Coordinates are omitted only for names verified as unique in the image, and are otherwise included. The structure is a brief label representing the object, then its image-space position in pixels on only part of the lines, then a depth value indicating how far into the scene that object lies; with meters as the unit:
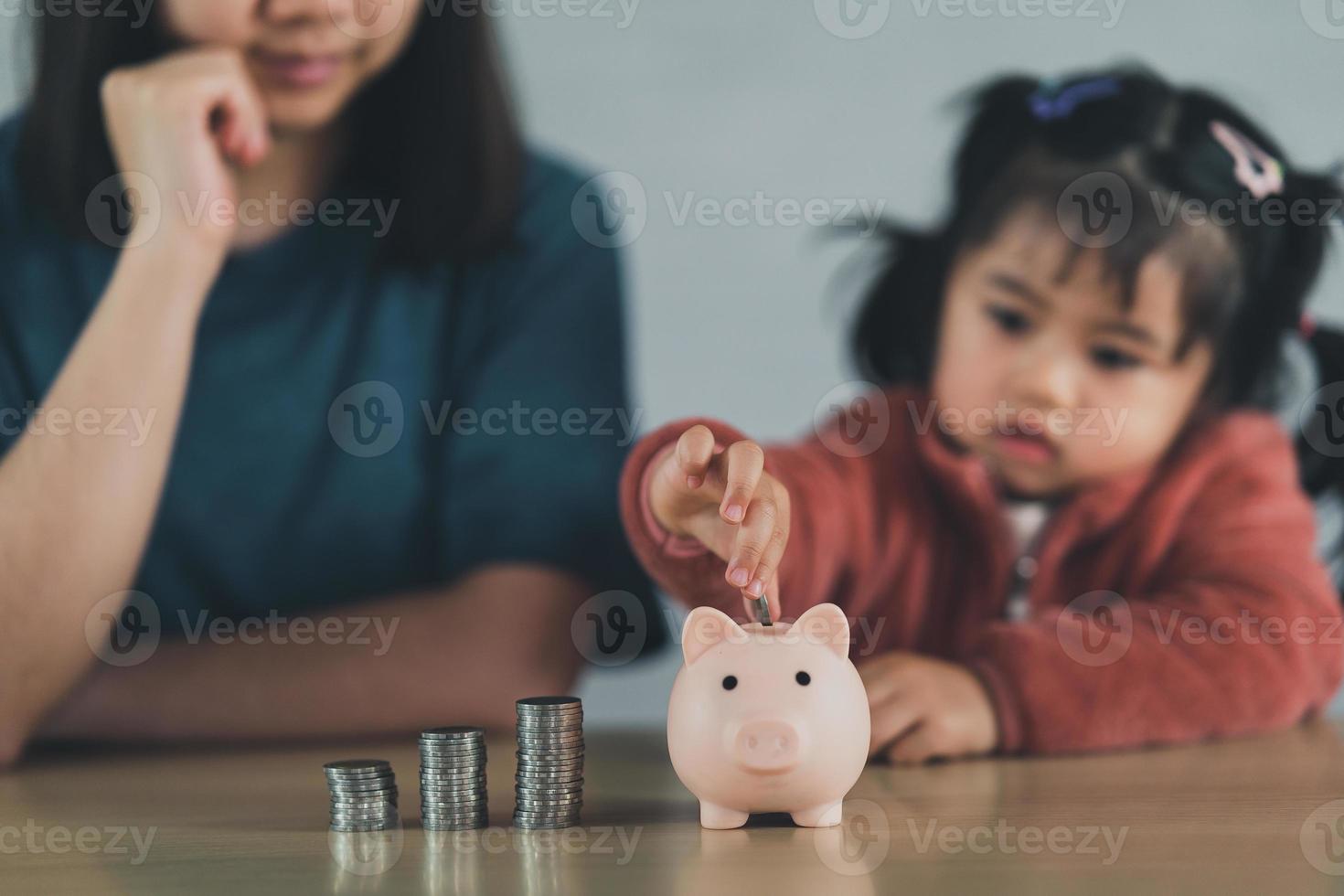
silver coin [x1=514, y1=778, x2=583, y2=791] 1.19
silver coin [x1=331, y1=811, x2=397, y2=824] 1.19
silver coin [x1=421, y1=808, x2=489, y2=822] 1.19
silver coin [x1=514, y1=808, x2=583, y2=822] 1.19
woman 1.37
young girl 1.41
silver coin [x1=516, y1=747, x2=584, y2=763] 1.20
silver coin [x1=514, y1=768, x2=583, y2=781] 1.19
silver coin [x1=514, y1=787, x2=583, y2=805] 1.19
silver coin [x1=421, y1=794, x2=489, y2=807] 1.19
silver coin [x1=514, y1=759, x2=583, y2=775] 1.19
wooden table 1.12
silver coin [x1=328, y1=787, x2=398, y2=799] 1.19
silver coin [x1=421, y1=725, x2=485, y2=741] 1.19
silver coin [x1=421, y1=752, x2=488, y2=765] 1.19
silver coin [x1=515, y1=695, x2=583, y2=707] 1.20
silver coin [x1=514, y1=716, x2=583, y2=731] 1.19
